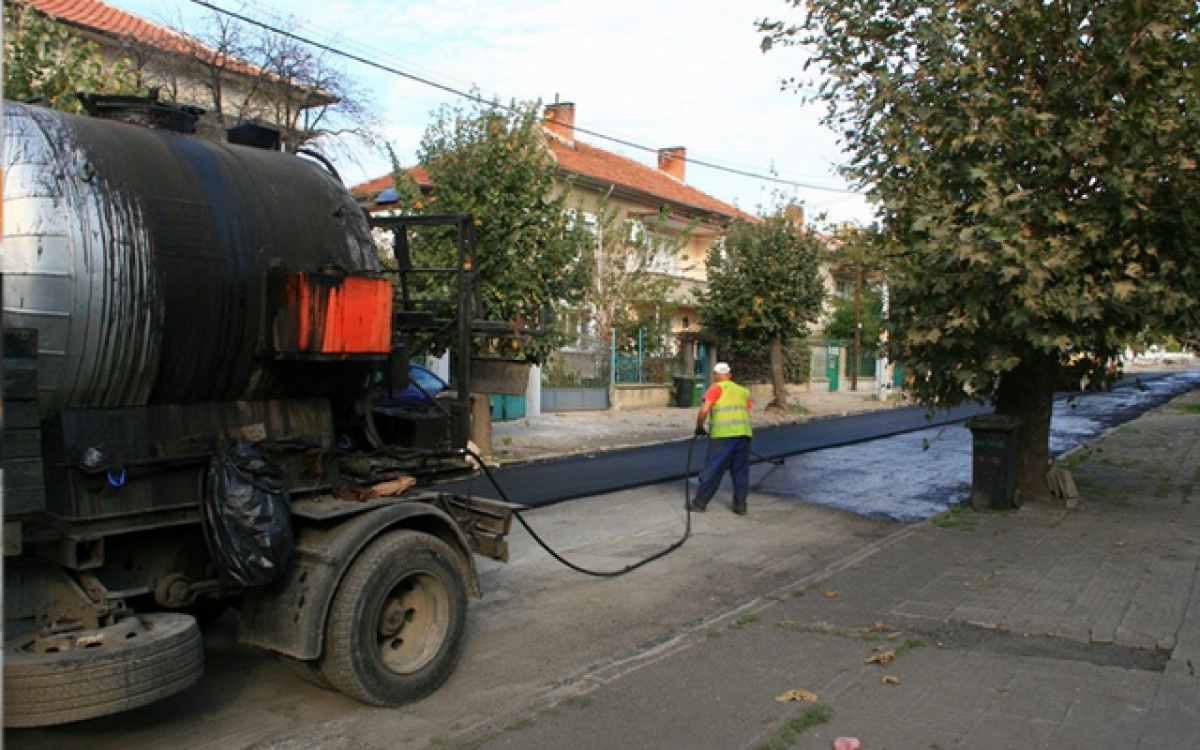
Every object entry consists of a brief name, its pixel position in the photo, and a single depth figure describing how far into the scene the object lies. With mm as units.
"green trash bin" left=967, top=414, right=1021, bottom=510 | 10148
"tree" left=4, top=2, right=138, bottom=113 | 9430
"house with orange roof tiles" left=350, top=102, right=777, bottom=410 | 23656
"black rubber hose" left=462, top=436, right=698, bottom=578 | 7211
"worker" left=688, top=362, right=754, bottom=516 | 10141
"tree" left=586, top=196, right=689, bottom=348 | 25391
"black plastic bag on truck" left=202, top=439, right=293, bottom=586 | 4312
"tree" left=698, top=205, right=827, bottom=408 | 24516
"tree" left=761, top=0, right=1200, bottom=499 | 8195
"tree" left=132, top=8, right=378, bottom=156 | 19953
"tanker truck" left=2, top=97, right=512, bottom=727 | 3863
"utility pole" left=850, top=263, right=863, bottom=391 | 34969
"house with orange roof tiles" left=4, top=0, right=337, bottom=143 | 19672
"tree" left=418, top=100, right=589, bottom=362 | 14133
